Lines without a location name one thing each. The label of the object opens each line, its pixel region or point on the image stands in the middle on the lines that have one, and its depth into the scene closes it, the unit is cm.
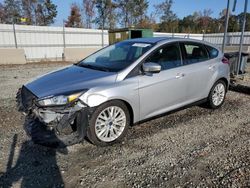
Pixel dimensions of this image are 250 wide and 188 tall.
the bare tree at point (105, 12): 3278
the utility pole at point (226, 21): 685
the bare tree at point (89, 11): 3316
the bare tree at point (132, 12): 3388
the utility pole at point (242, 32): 670
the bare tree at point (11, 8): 2864
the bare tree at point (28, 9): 2872
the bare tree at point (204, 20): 4297
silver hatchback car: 271
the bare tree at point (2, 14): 2797
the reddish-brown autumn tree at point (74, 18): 3278
